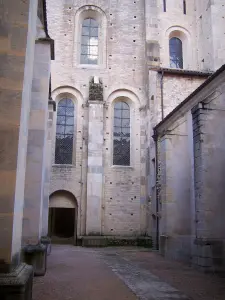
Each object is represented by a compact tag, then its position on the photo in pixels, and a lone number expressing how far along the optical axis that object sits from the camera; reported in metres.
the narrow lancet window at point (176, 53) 24.10
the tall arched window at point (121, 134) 21.97
